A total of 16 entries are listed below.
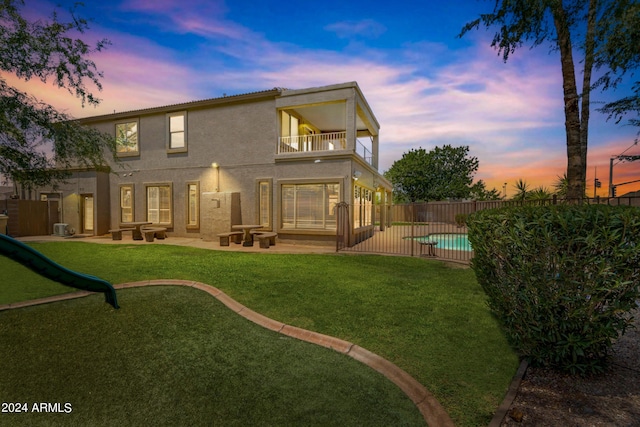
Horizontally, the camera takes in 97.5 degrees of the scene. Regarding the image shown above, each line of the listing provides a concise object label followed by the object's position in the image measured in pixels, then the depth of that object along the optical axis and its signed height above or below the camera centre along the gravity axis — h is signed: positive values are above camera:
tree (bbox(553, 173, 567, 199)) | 19.88 +1.60
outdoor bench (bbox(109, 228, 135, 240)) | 15.03 -1.38
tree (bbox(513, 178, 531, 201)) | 17.77 +1.10
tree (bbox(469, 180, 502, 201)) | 45.09 +2.71
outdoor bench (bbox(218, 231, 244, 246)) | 13.02 -1.40
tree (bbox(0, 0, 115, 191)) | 7.78 +2.93
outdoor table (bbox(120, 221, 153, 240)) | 15.27 -1.17
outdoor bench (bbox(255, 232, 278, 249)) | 12.51 -1.35
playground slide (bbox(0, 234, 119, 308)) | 2.49 -0.55
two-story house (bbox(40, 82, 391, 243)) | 13.17 +1.98
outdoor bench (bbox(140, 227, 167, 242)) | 14.42 -1.33
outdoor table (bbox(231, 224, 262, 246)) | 12.84 -1.28
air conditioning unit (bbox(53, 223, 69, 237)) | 16.84 -1.30
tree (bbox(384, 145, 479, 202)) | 42.69 +5.28
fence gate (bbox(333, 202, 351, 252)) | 12.05 -0.76
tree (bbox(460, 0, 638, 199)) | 7.17 +4.83
